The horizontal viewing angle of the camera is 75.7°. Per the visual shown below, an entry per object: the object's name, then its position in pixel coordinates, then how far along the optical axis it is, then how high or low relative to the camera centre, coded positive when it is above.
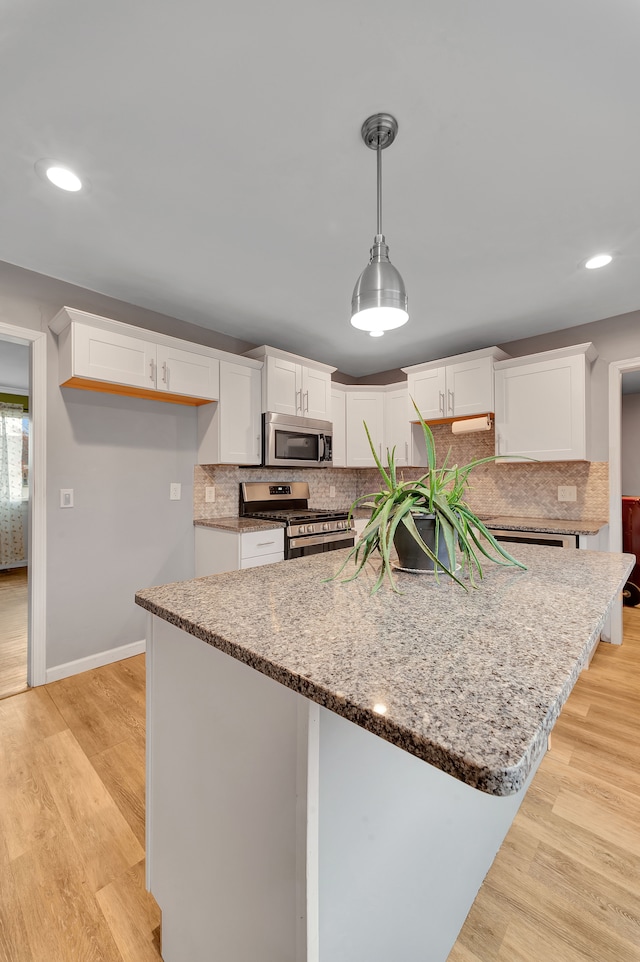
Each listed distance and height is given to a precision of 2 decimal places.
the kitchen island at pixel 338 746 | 0.53 -0.45
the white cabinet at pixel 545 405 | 2.84 +0.57
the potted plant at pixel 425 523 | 1.06 -0.11
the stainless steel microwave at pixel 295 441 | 3.25 +0.34
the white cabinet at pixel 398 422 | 3.87 +0.58
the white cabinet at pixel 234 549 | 2.80 -0.47
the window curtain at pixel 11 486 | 5.13 -0.05
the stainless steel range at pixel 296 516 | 3.12 -0.27
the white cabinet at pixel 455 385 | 3.25 +0.82
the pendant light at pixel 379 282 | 1.37 +0.67
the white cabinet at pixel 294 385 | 3.25 +0.82
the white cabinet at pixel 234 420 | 2.99 +0.46
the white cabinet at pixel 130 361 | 2.32 +0.75
